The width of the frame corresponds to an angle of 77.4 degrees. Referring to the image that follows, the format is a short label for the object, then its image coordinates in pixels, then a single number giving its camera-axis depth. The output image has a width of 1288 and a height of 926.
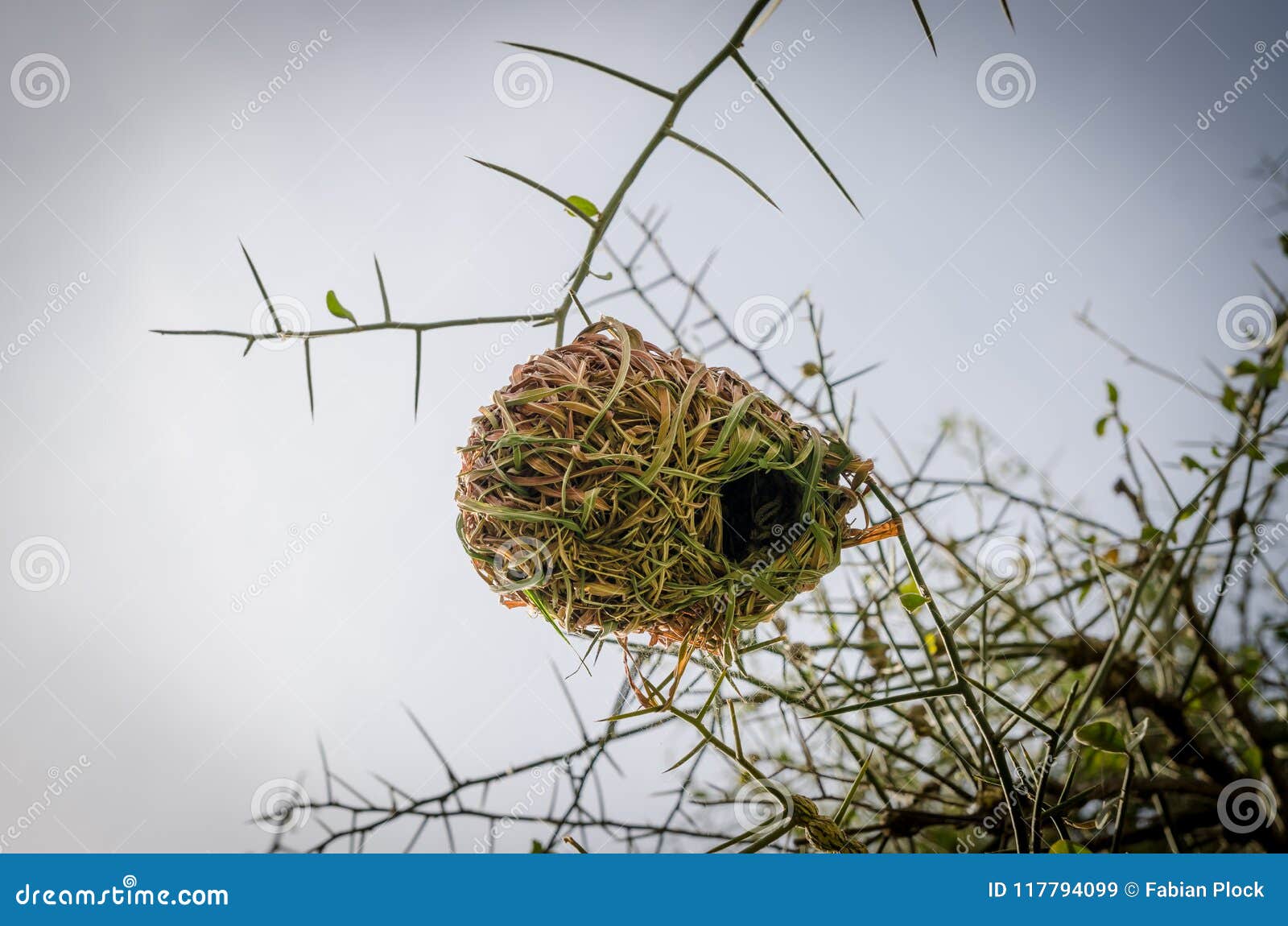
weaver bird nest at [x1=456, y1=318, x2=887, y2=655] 0.50
